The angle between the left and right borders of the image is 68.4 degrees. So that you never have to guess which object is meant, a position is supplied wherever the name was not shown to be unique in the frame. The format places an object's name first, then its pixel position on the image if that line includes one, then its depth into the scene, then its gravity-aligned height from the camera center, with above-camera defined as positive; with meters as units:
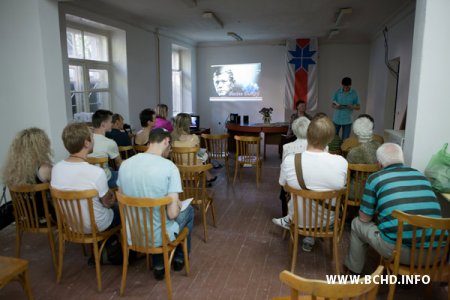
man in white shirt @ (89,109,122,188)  3.35 -0.48
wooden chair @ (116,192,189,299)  2.00 -0.85
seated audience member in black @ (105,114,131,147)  4.02 -0.50
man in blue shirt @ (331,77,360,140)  6.26 -0.15
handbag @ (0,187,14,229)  2.72 -0.99
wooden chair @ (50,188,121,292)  2.13 -0.85
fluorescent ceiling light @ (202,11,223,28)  5.59 +1.37
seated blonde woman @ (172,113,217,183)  4.05 -0.48
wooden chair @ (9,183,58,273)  2.35 -0.84
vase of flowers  6.74 -0.39
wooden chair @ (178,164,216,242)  2.87 -0.87
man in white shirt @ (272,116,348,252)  2.34 -0.48
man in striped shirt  1.92 -0.60
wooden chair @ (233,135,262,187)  4.71 -0.88
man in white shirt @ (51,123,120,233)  2.23 -0.54
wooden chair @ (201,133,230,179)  5.04 -0.80
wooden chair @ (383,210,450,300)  1.74 -0.85
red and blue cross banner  8.59 +0.62
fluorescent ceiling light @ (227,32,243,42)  7.57 +1.41
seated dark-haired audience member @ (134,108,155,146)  4.32 -0.39
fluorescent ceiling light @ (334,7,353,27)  5.29 +1.36
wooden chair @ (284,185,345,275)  2.24 -0.85
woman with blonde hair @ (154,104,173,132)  4.84 -0.34
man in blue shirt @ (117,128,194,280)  2.14 -0.53
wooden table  6.36 -0.67
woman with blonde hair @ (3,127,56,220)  2.39 -0.48
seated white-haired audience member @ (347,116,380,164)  3.03 -0.45
